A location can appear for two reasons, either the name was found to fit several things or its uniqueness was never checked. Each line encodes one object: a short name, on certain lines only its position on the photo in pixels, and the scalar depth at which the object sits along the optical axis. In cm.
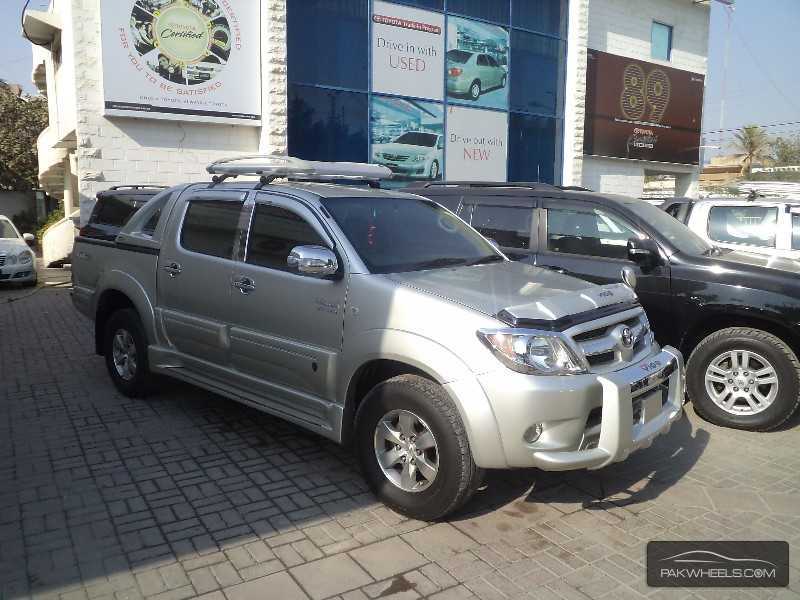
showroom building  1199
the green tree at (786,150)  4197
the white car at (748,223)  759
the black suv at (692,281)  522
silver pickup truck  344
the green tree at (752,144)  4247
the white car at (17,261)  1275
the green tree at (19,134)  2622
